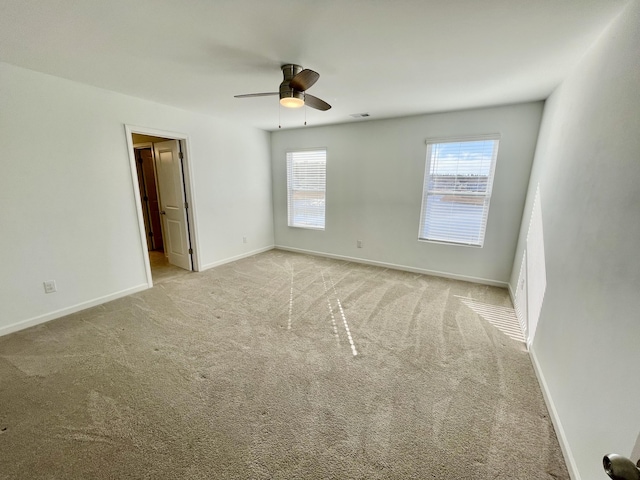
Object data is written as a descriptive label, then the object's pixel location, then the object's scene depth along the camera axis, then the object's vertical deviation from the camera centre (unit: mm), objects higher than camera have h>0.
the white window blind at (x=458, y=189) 3490 -72
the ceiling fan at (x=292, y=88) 2127 +789
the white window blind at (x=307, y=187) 4863 -107
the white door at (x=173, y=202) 3994 -376
